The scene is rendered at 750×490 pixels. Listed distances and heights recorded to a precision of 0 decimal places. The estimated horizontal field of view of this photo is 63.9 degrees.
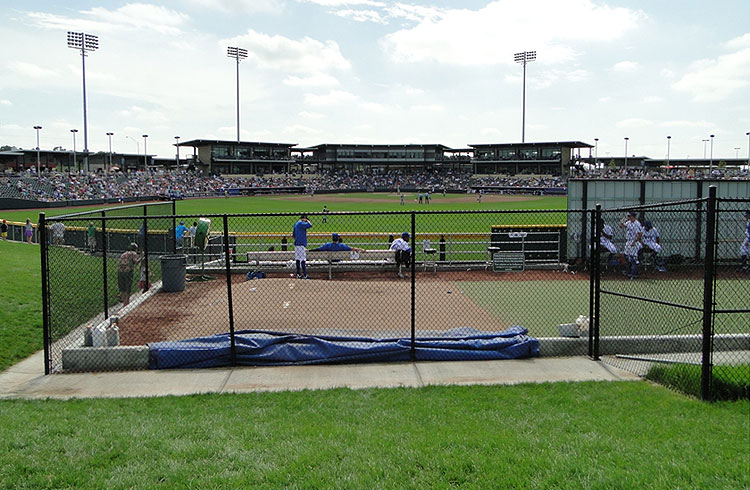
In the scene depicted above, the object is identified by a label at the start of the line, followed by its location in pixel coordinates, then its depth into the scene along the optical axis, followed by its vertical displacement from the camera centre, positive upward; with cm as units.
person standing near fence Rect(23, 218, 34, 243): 2817 -84
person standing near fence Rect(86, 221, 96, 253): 2120 -85
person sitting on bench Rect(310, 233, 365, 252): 1856 -100
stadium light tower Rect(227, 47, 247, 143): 10256 +2750
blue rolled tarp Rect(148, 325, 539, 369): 873 -198
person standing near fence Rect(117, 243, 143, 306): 1215 -122
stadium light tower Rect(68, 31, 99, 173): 8242 +2396
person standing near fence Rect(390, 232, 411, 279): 1772 -109
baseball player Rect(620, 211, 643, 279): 1353 -63
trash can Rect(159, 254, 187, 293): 1457 -144
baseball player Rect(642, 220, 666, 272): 1594 -59
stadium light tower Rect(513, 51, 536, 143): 10569 +2789
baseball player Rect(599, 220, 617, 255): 1590 -61
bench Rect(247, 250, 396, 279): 1822 -133
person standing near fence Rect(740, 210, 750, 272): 1621 -88
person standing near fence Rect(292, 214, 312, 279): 1616 -86
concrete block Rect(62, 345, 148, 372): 864 -209
